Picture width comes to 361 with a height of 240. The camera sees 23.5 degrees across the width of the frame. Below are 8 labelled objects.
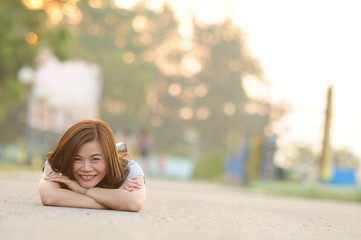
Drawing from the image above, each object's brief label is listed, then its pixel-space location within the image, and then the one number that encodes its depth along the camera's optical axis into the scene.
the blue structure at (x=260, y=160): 24.55
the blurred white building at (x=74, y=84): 46.44
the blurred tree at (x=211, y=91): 74.19
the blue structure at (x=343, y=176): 24.97
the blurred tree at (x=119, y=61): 70.38
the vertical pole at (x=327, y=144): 19.67
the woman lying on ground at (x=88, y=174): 5.96
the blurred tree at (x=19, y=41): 20.97
